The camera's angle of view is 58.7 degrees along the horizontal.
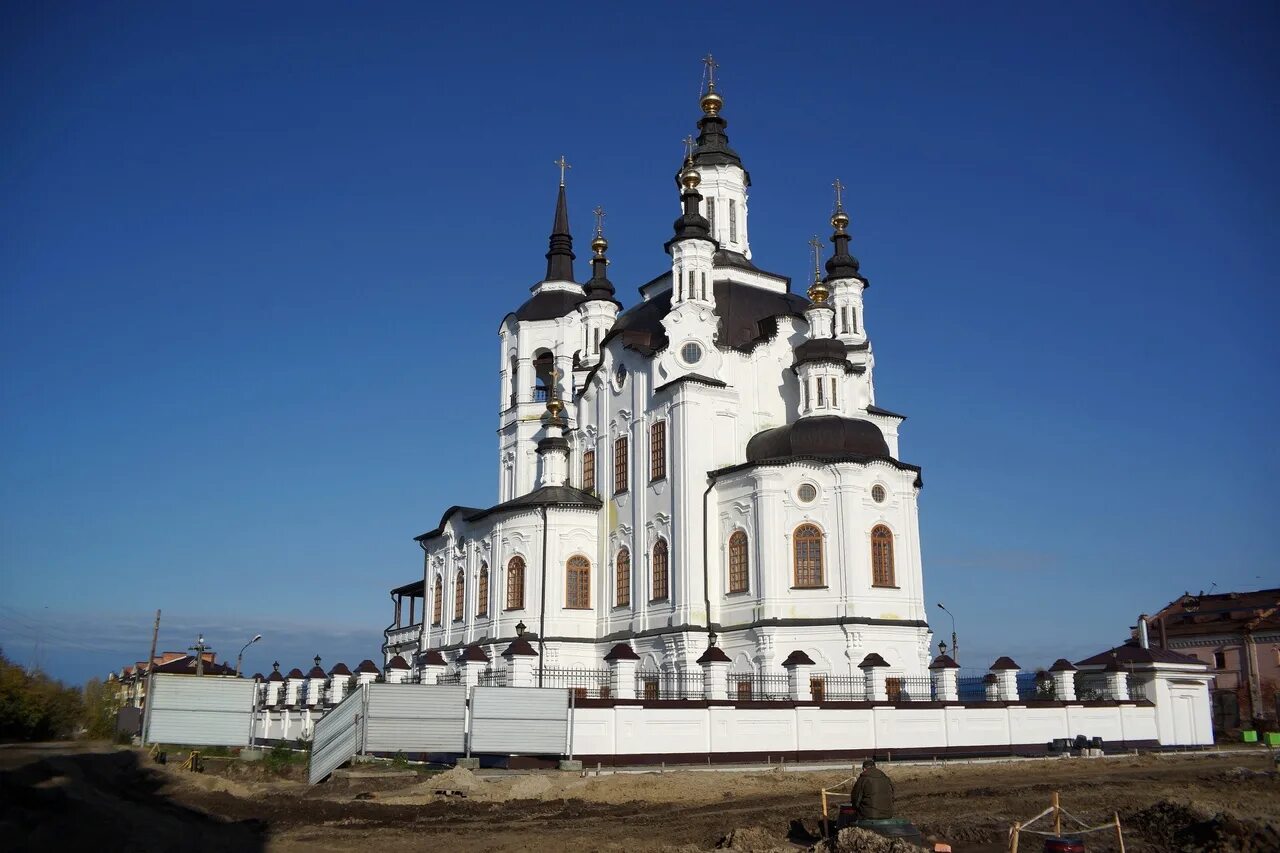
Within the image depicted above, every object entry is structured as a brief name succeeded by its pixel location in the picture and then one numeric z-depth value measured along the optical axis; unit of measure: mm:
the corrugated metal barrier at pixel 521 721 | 21422
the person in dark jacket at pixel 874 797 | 12461
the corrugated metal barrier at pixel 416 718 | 21078
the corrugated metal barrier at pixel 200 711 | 25266
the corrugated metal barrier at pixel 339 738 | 20969
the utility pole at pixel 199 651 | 40559
